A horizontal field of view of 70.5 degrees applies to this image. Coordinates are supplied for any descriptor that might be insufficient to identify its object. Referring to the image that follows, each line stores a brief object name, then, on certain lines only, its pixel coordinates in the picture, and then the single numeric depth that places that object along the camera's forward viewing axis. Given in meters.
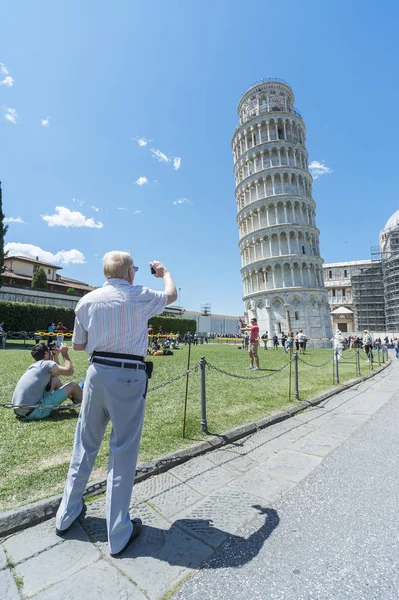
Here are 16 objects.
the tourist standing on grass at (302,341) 26.46
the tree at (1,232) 23.14
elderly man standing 2.18
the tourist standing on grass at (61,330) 20.83
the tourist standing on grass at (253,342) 12.57
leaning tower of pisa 46.16
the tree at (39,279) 44.22
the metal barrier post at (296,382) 7.40
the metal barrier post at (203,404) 4.70
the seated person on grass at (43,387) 4.77
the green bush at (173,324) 43.09
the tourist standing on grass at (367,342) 17.53
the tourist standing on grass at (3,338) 18.88
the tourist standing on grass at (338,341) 15.60
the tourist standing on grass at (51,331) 22.25
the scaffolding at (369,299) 66.50
